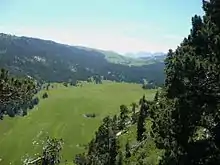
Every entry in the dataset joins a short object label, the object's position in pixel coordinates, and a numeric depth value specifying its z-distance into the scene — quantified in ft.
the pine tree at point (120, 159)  156.68
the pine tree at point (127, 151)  155.89
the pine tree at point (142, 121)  198.47
